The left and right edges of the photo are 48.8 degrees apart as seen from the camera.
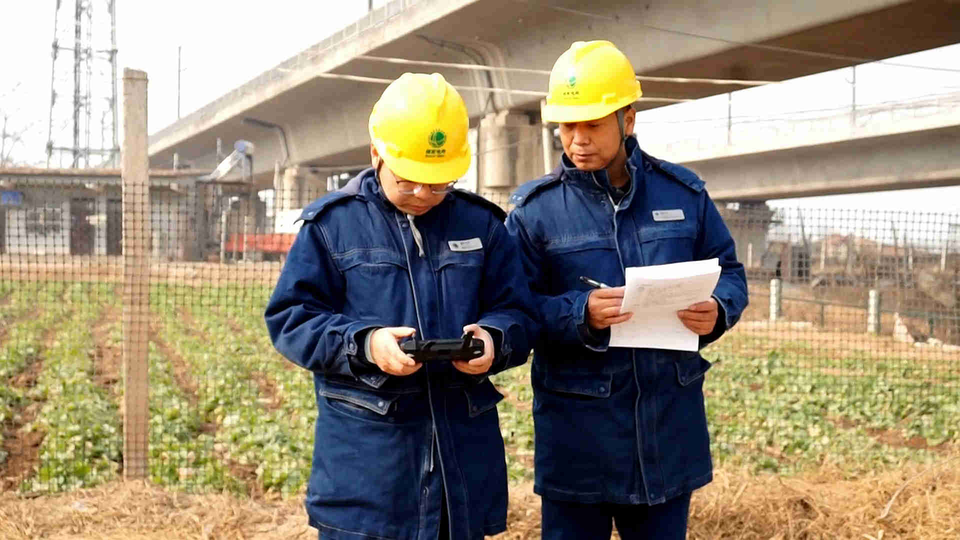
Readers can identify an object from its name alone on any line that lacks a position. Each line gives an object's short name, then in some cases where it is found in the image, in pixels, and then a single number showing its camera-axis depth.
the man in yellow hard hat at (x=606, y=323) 3.21
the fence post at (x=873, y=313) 16.60
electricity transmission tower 59.28
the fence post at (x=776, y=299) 18.25
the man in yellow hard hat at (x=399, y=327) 2.80
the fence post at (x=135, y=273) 5.91
